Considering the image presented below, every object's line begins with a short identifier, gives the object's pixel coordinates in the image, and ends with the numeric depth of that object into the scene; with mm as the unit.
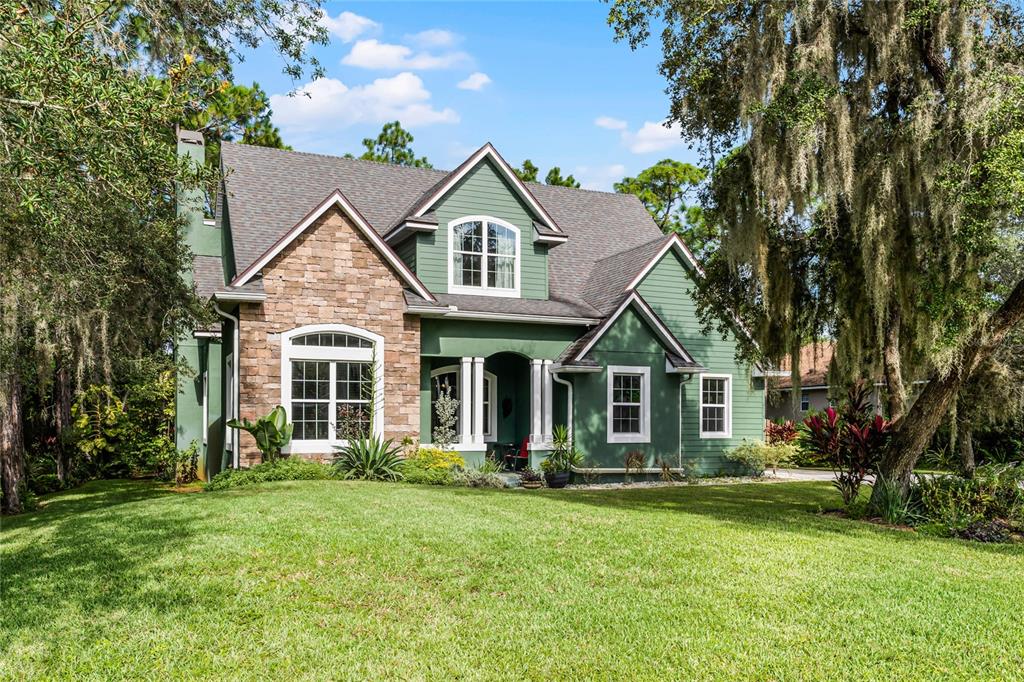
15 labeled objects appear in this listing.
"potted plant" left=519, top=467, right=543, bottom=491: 16562
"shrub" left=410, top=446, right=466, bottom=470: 15555
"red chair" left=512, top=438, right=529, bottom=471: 17812
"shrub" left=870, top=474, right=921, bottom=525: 10789
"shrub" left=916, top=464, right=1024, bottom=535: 10336
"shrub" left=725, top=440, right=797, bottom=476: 19281
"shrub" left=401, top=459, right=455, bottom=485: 14836
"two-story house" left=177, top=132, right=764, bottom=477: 15375
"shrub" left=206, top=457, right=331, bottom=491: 13867
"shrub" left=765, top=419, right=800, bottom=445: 24281
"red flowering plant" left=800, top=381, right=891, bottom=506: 11703
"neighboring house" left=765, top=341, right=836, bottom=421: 32781
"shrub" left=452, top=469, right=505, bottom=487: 15386
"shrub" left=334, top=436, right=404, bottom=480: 14617
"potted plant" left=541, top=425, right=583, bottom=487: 16922
